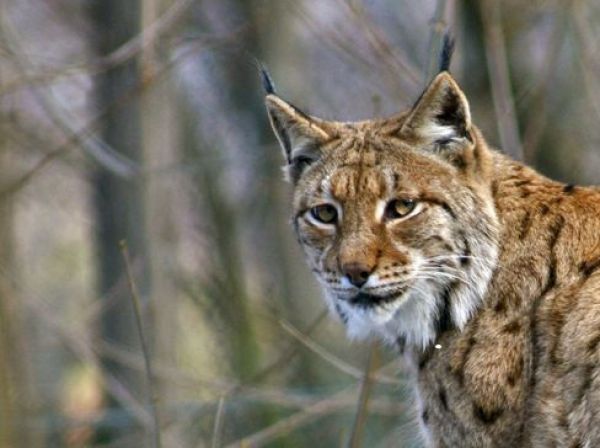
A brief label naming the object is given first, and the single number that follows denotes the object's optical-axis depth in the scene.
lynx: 12.59
